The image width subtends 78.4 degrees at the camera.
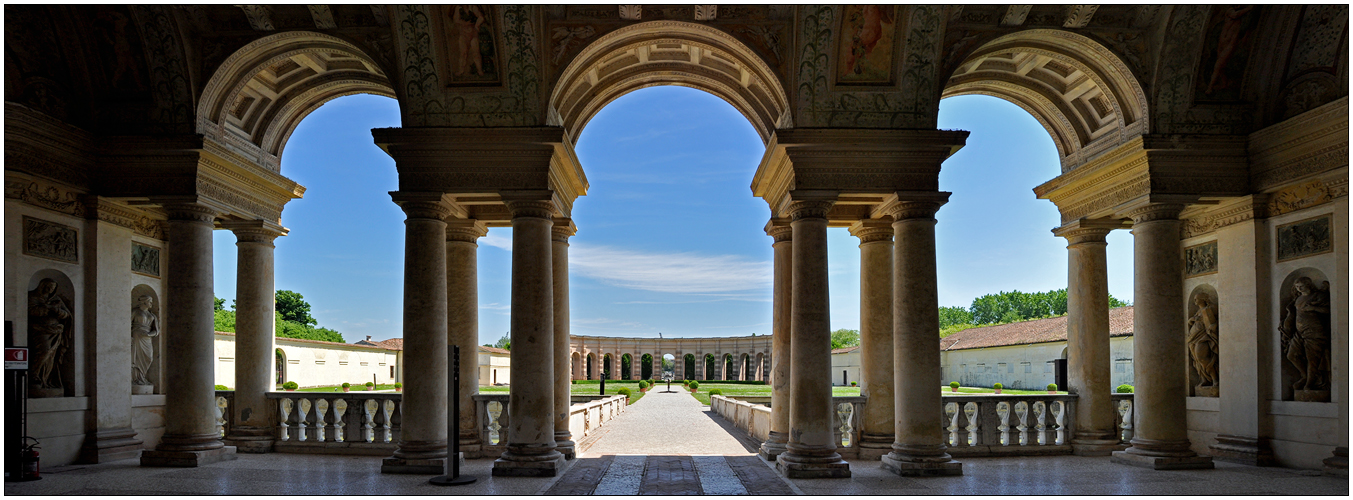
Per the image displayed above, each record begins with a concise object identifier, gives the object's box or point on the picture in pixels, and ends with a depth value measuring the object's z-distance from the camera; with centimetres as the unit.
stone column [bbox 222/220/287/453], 1906
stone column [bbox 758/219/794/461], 1780
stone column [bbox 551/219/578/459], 1791
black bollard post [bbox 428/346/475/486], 1395
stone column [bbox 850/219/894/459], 1807
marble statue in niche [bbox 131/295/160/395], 1781
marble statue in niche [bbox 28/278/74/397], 1538
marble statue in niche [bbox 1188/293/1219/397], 1764
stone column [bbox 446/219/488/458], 1880
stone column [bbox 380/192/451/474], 1548
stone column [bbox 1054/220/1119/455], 1870
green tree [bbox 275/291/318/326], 10019
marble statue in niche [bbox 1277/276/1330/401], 1532
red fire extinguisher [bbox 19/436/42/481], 1405
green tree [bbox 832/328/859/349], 16050
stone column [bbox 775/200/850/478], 1513
